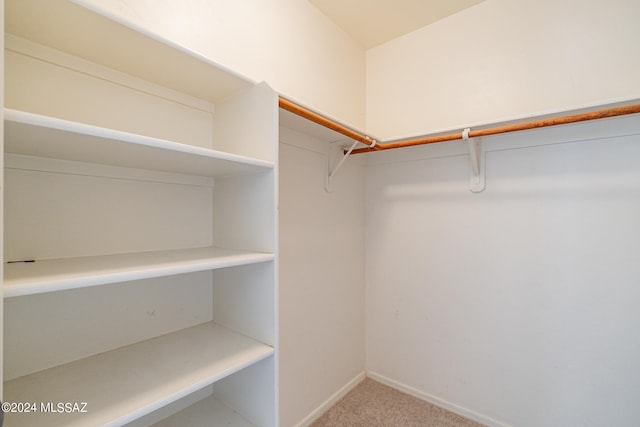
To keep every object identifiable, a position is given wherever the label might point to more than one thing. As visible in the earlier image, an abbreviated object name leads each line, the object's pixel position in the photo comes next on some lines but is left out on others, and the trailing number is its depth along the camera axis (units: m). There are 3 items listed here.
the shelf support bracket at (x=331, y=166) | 1.78
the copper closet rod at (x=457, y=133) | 1.08
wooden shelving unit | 0.69
